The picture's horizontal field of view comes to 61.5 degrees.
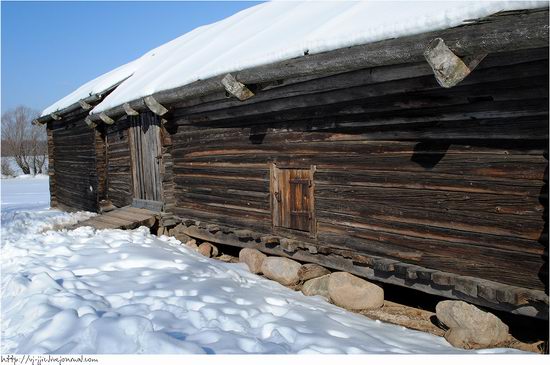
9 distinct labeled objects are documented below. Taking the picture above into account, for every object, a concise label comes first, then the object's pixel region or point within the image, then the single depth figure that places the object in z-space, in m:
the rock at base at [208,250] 7.45
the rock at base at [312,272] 5.64
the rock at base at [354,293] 4.98
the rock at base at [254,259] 6.37
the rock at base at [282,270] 5.77
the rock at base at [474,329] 3.93
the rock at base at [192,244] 7.66
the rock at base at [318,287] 5.37
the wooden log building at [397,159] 3.62
